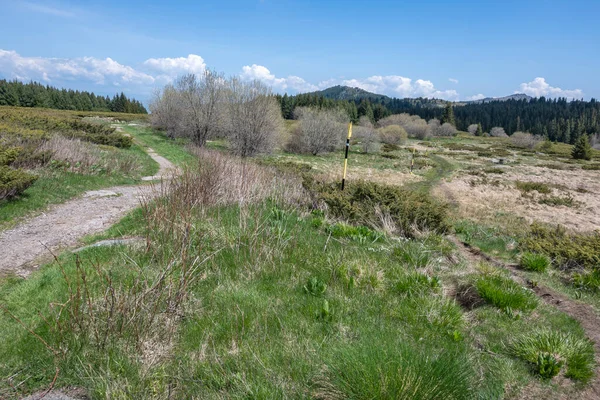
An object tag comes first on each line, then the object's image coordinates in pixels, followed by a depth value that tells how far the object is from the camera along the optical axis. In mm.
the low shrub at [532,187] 23952
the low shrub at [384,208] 7543
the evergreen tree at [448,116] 105000
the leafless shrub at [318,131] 44469
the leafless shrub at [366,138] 51156
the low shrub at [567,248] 6391
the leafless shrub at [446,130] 94062
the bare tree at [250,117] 29453
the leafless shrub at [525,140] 72812
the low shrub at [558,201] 20312
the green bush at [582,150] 53688
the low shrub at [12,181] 7934
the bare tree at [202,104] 31739
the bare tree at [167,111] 39550
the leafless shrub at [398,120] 84875
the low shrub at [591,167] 40500
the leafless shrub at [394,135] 65562
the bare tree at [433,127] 87312
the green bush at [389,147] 55156
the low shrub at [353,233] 5848
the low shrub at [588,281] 5152
